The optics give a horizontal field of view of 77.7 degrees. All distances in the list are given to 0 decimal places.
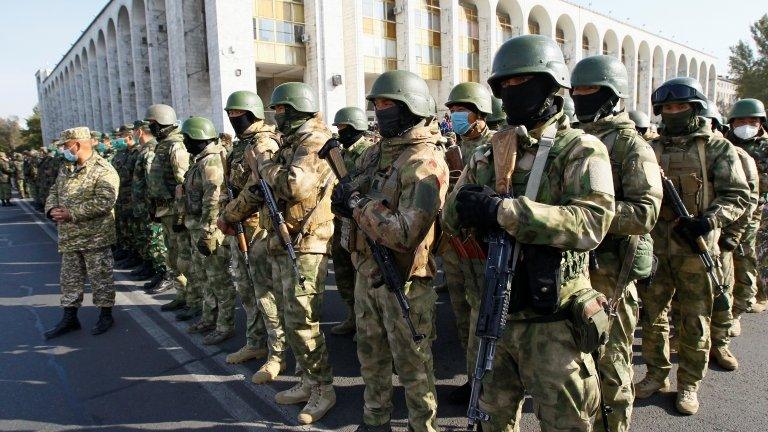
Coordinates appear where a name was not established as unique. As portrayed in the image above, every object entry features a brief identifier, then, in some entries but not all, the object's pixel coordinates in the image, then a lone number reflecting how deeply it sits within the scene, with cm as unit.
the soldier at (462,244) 326
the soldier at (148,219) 691
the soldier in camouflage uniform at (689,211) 332
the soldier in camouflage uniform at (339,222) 509
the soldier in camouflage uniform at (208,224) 468
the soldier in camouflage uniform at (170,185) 569
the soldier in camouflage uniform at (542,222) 181
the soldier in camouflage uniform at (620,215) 249
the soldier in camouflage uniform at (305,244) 342
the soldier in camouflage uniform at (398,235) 251
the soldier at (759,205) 474
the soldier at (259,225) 379
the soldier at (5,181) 1842
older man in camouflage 514
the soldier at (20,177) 2234
